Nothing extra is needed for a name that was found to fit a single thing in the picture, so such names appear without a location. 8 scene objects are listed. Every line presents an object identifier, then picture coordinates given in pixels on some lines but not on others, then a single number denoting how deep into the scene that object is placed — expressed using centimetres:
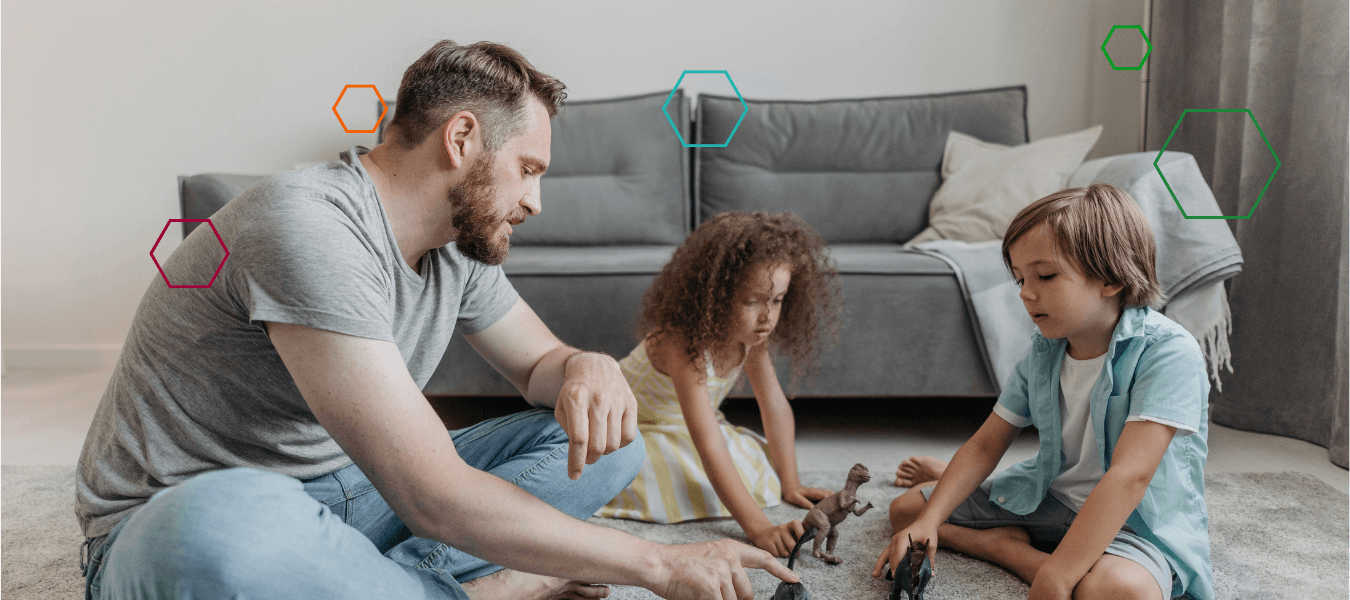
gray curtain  155
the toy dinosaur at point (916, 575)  93
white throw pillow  199
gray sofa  221
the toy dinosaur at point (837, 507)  105
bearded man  62
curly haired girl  126
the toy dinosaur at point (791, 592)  91
